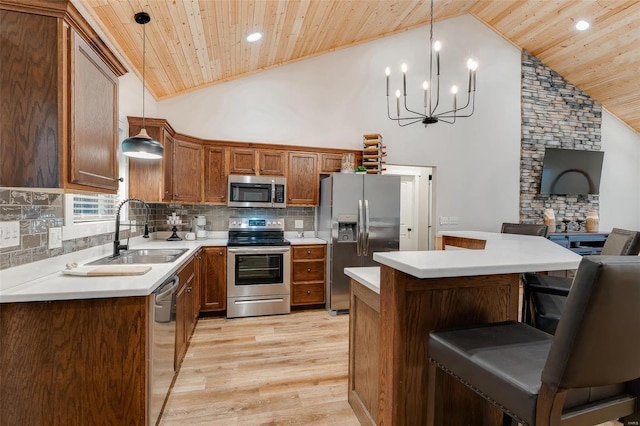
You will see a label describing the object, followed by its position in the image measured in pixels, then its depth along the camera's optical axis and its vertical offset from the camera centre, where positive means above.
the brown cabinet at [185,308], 2.36 -0.83
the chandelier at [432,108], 4.87 +1.74
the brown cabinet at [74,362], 1.40 -0.72
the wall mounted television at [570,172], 5.46 +0.77
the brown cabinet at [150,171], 3.30 +0.43
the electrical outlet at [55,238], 1.88 -0.18
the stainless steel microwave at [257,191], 4.02 +0.26
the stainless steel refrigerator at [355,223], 3.94 -0.14
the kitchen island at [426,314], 1.41 -0.51
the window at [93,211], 2.12 -0.02
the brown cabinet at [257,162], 4.08 +0.66
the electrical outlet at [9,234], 1.49 -0.13
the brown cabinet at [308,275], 3.97 -0.83
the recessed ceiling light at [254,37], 3.36 +1.95
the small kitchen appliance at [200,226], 4.08 -0.21
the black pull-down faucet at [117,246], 2.50 -0.30
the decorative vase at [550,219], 5.24 -0.09
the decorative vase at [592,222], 5.43 -0.14
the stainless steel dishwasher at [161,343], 1.65 -0.81
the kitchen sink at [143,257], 2.38 -0.40
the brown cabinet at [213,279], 3.64 -0.83
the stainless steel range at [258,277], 3.71 -0.82
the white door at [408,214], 5.61 -0.04
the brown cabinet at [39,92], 1.37 +0.53
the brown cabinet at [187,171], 3.70 +0.49
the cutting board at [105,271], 1.77 -0.36
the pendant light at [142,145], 2.32 +0.49
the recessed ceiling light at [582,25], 4.43 +2.78
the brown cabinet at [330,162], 4.37 +0.71
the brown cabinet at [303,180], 4.26 +0.44
